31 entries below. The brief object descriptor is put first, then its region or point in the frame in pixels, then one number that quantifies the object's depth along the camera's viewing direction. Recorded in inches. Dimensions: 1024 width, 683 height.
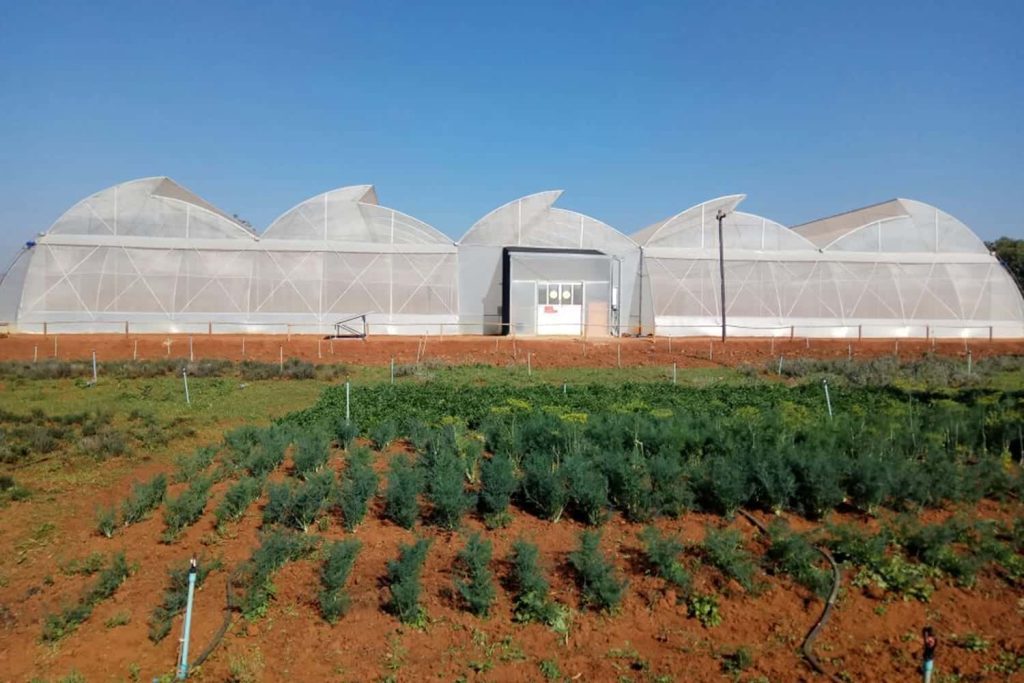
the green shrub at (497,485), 327.3
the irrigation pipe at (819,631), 221.5
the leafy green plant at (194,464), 413.1
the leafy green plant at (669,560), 264.2
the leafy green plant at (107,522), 333.1
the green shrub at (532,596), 249.4
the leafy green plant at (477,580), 250.7
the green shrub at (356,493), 321.4
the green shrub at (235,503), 337.7
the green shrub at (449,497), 315.3
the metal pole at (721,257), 1389.0
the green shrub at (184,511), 329.7
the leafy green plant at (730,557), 262.4
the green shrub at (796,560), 261.9
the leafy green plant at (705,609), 252.4
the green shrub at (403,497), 323.0
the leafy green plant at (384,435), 470.9
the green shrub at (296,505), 325.1
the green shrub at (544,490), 331.0
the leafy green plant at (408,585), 246.1
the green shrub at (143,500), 348.2
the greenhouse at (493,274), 1358.3
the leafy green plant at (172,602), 241.6
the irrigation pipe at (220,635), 225.9
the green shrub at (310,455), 404.2
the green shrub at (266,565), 257.4
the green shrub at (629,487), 333.7
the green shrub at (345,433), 467.9
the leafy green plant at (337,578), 249.0
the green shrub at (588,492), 324.5
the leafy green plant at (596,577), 251.1
